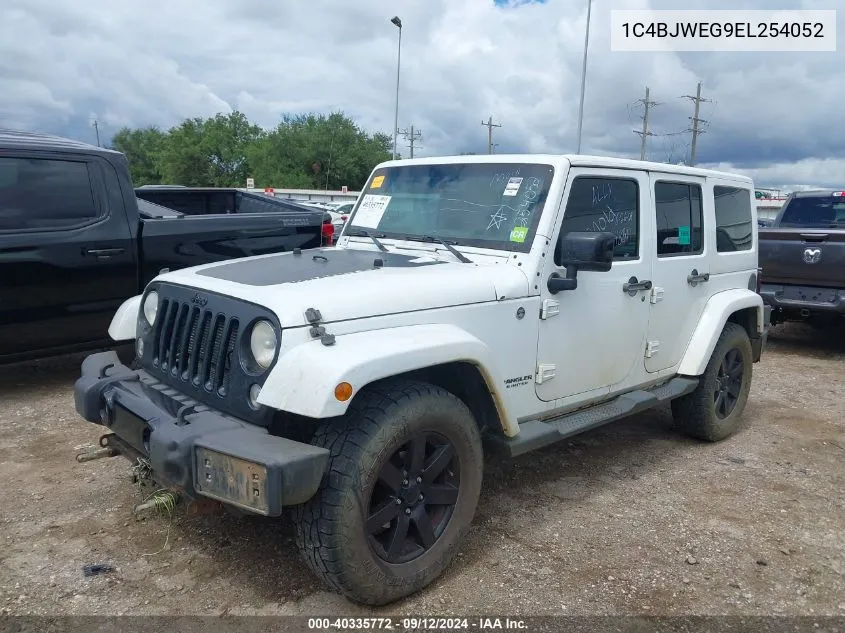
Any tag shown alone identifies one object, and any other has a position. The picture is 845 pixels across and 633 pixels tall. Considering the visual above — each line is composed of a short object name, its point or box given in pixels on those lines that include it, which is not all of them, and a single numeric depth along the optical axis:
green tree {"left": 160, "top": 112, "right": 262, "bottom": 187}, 59.88
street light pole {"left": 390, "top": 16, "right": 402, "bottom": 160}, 28.76
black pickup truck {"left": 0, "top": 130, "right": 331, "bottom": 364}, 4.93
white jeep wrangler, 2.48
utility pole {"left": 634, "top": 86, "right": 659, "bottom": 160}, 44.50
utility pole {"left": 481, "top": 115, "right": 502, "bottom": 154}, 48.66
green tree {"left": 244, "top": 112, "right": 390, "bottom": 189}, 57.69
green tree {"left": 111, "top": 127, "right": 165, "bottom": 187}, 68.69
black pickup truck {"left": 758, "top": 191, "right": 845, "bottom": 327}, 7.31
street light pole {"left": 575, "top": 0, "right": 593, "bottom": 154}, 20.64
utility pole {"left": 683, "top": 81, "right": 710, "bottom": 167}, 47.09
